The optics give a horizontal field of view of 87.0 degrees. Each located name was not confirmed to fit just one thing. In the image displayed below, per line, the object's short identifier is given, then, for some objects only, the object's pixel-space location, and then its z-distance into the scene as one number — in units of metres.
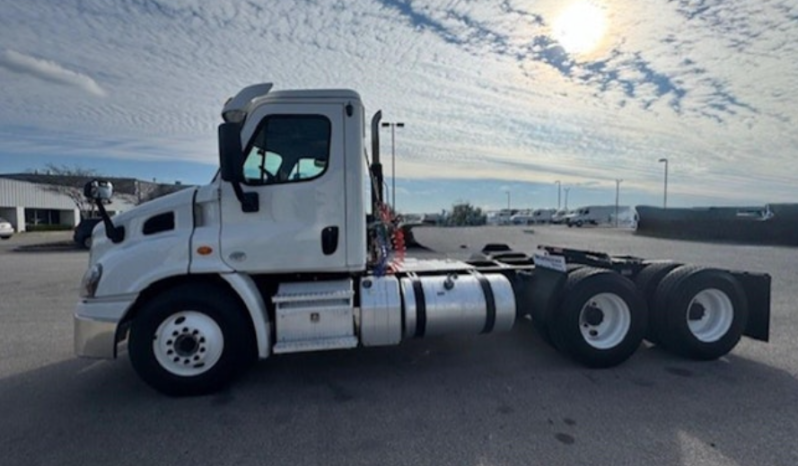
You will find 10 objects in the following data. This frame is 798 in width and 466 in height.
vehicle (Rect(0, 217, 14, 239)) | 29.10
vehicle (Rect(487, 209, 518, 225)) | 68.44
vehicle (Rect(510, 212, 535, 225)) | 67.62
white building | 43.09
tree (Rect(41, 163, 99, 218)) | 41.12
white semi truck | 4.03
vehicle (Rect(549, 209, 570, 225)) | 64.62
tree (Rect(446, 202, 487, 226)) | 60.25
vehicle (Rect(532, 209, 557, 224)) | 69.19
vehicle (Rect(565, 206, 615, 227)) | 56.41
